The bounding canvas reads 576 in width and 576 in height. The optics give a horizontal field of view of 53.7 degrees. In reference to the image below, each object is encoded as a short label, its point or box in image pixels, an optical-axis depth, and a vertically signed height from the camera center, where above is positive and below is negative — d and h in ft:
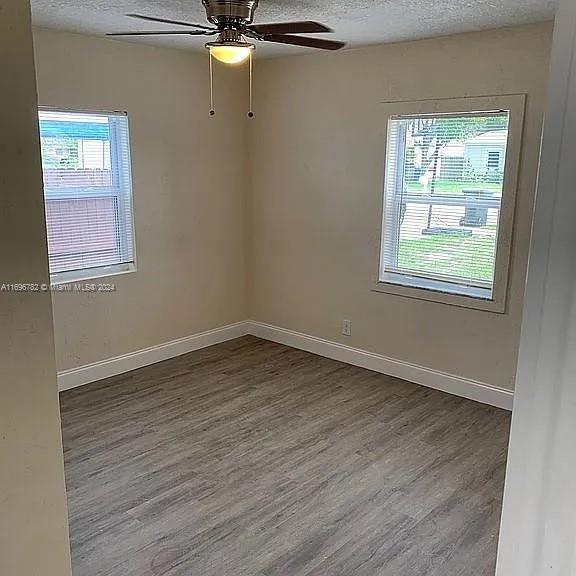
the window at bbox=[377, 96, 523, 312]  12.07 -0.51
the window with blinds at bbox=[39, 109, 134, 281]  12.73 -0.53
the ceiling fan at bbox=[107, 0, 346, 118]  8.57 +2.24
